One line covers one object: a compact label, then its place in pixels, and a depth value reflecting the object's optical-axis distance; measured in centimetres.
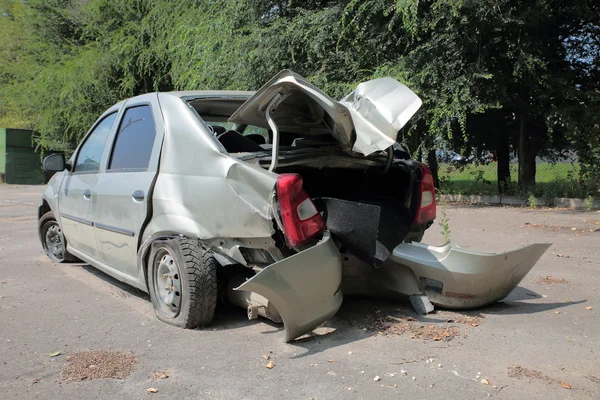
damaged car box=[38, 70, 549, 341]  350
